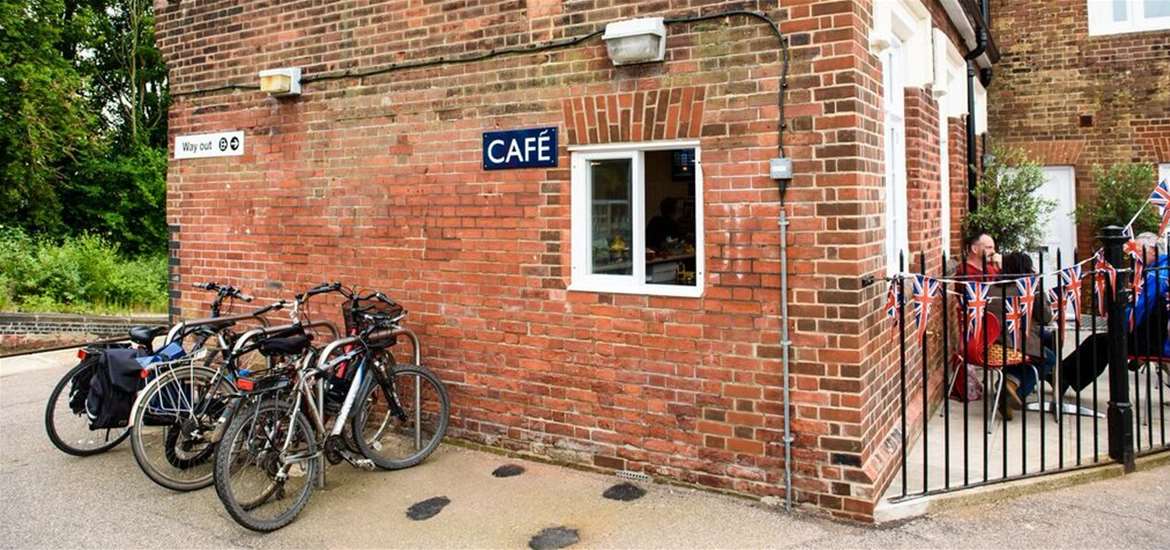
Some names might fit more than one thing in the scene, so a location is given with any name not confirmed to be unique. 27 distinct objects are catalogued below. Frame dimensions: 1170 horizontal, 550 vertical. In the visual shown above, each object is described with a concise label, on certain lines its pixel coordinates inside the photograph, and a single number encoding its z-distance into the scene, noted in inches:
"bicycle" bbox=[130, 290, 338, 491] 212.2
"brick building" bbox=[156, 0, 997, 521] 189.3
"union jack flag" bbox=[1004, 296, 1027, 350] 209.5
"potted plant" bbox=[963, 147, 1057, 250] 339.9
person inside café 214.4
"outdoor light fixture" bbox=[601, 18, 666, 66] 202.4
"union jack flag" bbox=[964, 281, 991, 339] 211.6
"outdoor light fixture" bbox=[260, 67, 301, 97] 269.9
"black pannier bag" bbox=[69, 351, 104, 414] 232.1
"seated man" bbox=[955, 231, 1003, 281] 280.4
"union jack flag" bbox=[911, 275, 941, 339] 194.2
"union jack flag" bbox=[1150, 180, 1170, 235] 235.6
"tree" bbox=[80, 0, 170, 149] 967.6
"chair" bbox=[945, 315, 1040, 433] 254.2
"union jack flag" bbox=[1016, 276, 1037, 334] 207.9
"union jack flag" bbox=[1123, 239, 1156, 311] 223.0
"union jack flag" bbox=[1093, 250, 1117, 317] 209.5
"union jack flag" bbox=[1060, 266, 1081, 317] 211.6
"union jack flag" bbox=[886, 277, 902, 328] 199.8
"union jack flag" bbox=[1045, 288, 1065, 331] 216.2
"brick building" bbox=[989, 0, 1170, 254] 448.1
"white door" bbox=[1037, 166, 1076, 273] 470.9
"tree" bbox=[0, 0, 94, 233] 717.3
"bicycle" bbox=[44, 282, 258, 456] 230.2
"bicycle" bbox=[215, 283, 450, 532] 187.0
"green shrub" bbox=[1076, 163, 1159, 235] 425.1
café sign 225.0
